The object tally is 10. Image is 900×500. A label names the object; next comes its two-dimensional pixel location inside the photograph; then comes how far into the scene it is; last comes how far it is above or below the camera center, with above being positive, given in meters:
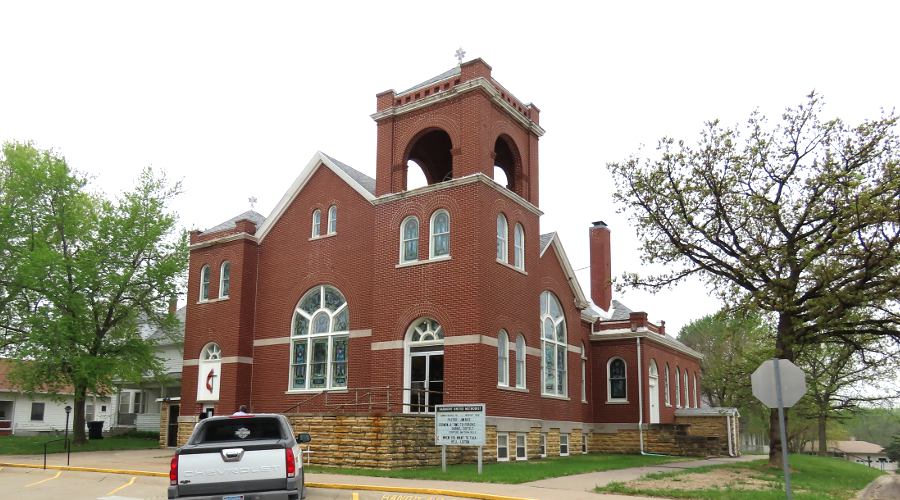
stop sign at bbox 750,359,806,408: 12.49 +0.19
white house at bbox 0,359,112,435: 51.33 -1.70
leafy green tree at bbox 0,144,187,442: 31.06 +4.73
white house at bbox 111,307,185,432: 43.38 -0.43
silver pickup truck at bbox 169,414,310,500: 10.96 -1.15
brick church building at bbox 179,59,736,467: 23.56 +2.93
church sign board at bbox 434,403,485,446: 19.20 -0.82
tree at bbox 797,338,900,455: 44.72 +0.67
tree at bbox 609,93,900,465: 21.47 +4.86
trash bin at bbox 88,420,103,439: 36.84 -1.98
